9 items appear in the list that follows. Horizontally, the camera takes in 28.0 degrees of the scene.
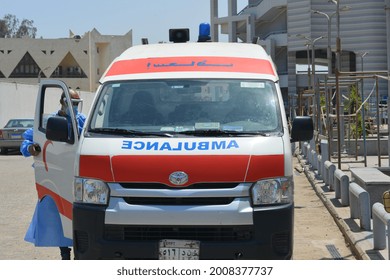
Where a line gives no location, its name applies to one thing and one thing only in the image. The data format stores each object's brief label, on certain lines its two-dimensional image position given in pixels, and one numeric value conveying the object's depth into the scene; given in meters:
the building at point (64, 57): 105.50
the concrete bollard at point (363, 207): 9.99
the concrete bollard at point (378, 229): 8.33
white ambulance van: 6.05
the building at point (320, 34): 90.25
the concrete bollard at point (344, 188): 12.80
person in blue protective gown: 7.38
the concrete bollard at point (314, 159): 20.53
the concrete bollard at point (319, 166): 18.35
